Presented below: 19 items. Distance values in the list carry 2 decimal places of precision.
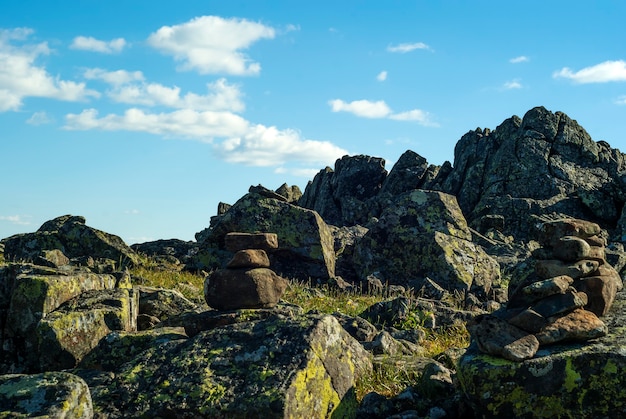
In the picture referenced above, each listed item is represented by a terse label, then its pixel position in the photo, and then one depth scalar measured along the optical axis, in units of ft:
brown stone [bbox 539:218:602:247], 30.35
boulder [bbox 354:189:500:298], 76.79
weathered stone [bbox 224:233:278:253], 40.11
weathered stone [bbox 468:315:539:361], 24.12
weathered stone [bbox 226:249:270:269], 37.73
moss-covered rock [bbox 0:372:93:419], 22.04
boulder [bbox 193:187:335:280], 78.79
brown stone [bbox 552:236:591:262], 28.55
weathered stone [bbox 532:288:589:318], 25.88
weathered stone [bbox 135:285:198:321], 44.68
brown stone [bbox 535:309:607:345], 24.73
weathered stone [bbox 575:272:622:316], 28.17
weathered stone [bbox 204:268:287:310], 36.96
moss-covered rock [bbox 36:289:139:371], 33.12
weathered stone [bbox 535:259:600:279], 28.04
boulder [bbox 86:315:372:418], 24.27
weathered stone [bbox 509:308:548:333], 25.50
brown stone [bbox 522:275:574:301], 26.18
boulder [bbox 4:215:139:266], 80.07
